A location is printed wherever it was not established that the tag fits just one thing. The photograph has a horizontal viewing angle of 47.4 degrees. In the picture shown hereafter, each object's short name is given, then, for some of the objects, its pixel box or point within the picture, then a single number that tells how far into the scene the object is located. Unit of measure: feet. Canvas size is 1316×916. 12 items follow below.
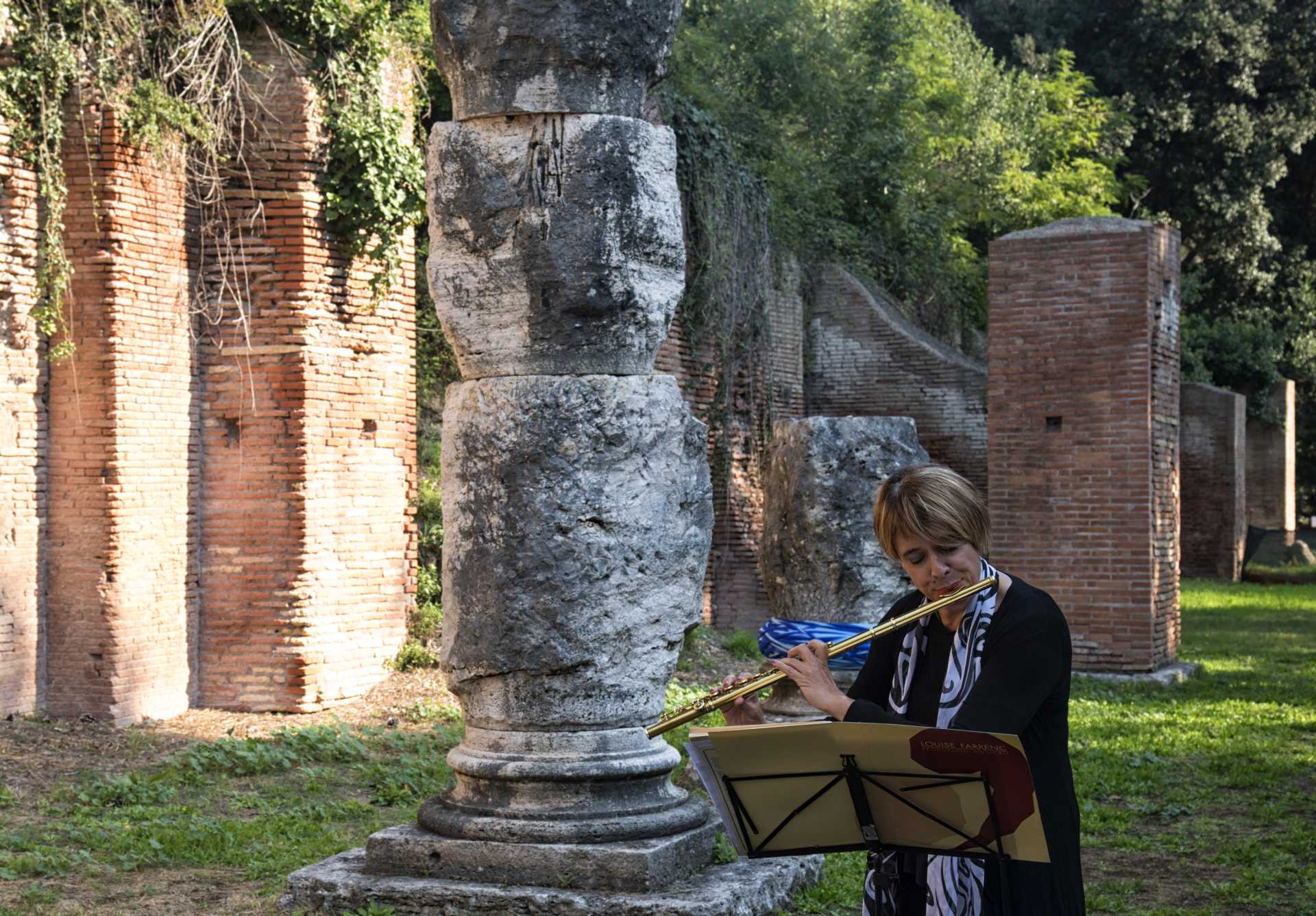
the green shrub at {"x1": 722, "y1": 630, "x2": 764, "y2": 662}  45.83
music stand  10.01
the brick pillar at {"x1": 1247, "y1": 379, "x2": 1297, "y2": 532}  92.53
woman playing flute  10.61
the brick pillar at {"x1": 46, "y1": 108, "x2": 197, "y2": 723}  31.37
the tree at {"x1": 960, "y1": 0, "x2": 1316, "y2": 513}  94.12
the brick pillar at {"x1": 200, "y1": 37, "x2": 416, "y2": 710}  34.01
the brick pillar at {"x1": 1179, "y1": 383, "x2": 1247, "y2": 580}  78.28
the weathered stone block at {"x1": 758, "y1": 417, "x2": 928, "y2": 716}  29.76
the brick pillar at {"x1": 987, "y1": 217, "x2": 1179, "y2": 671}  39.34
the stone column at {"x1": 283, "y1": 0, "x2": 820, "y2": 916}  16.87
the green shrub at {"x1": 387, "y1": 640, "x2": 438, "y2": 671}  36.91
